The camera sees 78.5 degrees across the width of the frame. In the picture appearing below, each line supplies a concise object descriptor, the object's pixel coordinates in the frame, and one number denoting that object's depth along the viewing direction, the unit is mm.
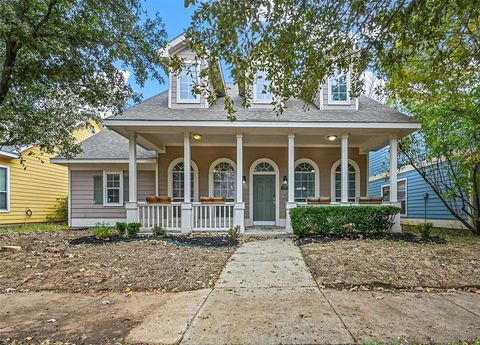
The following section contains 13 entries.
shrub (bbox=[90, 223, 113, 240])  7781
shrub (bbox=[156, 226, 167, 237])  8383
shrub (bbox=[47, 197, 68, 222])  14897
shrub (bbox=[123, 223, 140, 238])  8117
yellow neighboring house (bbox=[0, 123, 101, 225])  12258
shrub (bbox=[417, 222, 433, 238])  7617
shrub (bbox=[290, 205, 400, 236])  7875
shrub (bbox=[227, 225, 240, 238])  8320
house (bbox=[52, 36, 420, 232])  8648
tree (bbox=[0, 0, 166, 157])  5297
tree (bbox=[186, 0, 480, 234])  3432
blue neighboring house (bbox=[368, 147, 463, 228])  11672
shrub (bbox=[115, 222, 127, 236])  8219
